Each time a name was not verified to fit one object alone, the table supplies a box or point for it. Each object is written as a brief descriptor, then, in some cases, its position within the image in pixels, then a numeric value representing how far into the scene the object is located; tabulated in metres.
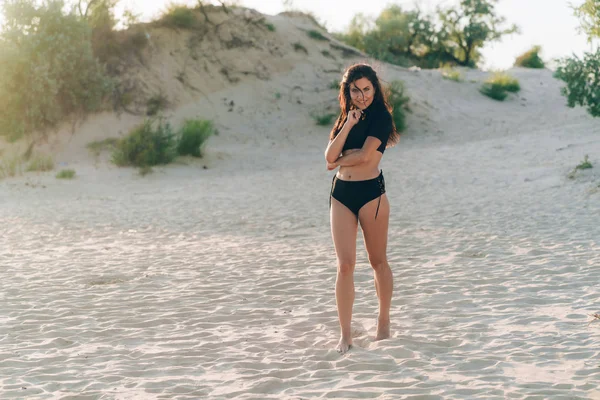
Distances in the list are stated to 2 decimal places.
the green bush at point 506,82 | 28.34
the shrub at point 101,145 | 20.83
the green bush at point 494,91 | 27.44
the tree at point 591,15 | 12.43
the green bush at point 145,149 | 18.48
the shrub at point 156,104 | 23.12
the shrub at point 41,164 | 18.39
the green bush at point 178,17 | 25.47
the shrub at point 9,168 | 17.78
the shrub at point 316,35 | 28.14
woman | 4.27
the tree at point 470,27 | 38.34
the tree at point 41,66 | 21.05
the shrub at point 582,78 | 13.59
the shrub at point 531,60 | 36.38
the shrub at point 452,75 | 28.94
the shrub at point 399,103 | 22.79
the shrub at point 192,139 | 19.42
